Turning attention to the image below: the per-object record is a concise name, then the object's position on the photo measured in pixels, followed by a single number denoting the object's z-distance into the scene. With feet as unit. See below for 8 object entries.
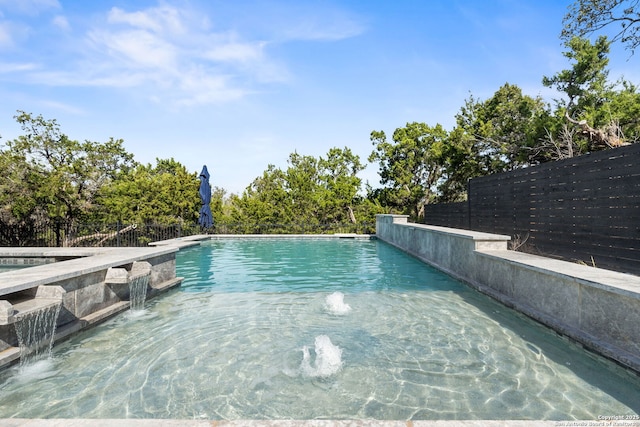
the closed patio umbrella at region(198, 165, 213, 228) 61.72
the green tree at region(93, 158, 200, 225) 59.67
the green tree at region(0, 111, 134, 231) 49.83
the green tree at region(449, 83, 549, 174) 56.75
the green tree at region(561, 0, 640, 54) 39.01
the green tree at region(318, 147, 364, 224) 78.12
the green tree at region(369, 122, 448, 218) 81.20
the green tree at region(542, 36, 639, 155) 45.39
